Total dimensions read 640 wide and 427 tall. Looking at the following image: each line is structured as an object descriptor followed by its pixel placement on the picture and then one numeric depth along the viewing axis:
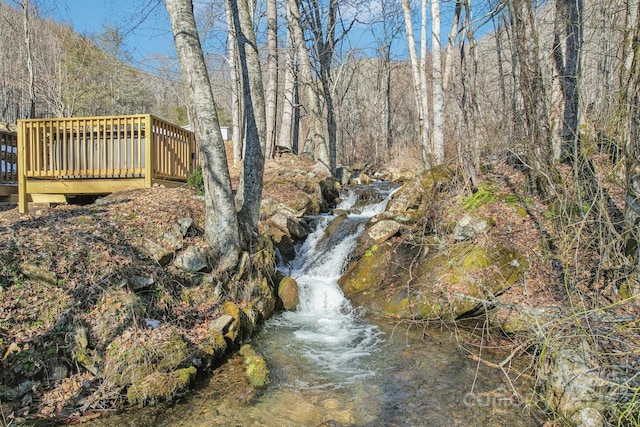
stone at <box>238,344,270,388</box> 4.37
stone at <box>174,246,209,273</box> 5.77
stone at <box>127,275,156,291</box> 4.97
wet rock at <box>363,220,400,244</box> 8.34
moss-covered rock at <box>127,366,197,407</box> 3.82
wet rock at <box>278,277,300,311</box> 7.17
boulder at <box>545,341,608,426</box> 3.31
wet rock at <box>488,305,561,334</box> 5.49
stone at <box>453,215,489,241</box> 7.38
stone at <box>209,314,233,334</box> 5.15
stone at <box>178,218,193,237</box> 6.30
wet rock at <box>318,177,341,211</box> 12.00
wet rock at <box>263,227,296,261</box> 8.82
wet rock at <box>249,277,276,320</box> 6.40
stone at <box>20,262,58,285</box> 4.35
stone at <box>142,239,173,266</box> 5.60
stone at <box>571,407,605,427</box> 3.26
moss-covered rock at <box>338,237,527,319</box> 6.47
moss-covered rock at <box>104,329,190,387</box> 3.95
